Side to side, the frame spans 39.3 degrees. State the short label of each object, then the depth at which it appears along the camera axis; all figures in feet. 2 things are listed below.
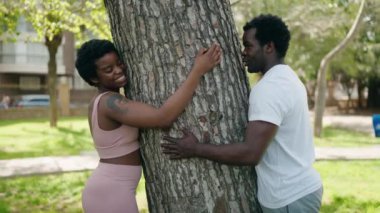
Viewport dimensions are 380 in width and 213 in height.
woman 9.07
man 8.35
